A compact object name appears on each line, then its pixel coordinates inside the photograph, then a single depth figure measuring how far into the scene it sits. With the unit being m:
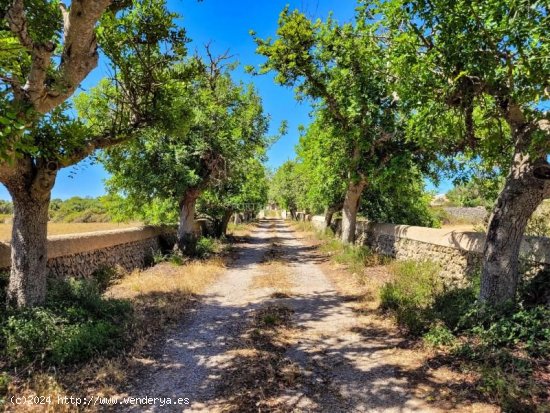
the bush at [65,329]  4.92
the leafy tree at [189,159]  13.59
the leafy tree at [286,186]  49.19
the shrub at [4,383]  4.14
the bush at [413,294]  6.31
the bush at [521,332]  4.74
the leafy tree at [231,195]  18.22
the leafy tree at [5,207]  44.75
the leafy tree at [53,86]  4.31
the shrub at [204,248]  15.73
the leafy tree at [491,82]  4.04
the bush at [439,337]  5.51
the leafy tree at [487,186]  10.25
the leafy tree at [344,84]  11.23
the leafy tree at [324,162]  14.62
